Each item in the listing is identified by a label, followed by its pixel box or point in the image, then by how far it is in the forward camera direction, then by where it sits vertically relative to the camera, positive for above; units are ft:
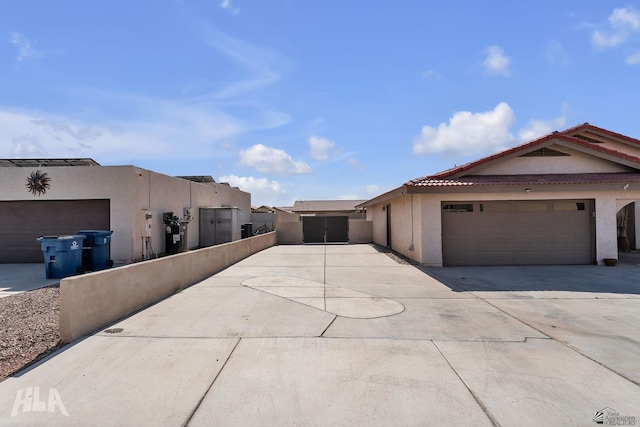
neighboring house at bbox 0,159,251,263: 42.29 +1.78
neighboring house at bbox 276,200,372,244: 80.79 -2.80
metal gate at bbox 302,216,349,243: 80.94 -2.58
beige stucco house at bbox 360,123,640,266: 40.40 +0.28
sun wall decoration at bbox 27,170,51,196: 42.68 +4.83
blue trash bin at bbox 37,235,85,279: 32.55 -3.09
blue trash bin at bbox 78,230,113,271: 36.73 -2.97
